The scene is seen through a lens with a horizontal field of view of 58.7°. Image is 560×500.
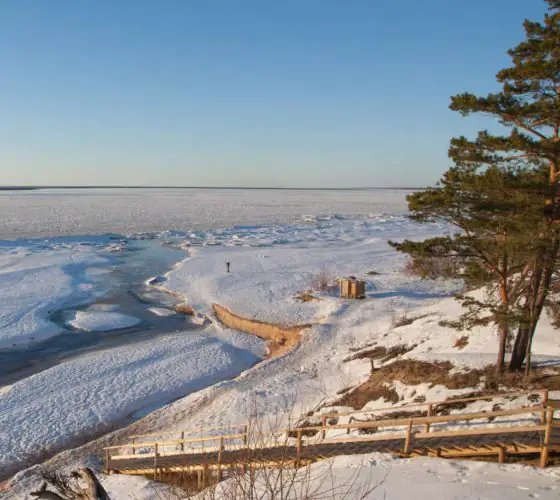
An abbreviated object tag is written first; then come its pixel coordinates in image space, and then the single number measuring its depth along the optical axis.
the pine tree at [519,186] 11.48
